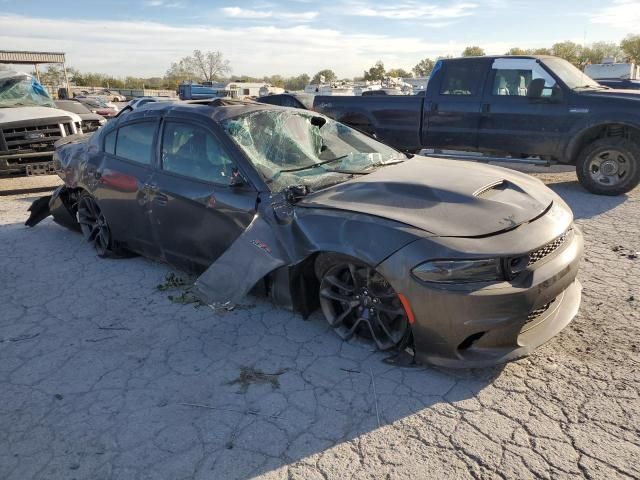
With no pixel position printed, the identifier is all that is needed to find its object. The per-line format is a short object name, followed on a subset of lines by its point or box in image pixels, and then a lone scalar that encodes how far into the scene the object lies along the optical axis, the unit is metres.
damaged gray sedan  2.78
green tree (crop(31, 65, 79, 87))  54.13
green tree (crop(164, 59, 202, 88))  80.81
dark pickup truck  7.04
